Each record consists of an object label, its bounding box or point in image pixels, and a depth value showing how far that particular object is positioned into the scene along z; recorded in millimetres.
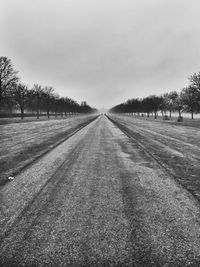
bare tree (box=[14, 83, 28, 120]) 39875
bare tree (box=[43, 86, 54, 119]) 58469
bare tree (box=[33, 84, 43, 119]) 53750
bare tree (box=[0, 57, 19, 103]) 34125
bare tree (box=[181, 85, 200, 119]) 36031
